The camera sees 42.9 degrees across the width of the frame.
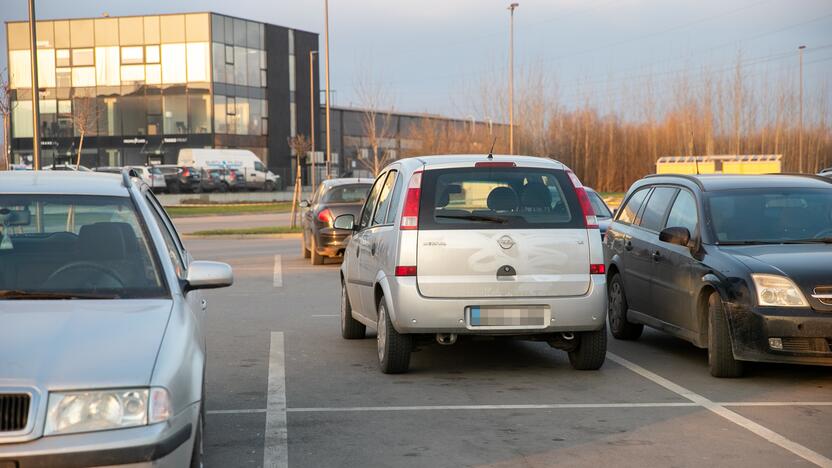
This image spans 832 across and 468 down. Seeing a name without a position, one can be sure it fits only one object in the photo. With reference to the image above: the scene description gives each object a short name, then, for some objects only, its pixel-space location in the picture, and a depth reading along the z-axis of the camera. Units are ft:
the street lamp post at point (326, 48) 132.77
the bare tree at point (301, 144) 235.81
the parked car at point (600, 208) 54.50
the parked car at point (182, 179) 200.64
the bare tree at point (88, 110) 201.81
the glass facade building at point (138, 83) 227.61
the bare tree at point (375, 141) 171.53
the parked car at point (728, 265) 25.46
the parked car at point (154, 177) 194.59
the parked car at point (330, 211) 61.98
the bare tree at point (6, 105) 93.66
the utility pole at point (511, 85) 168.06
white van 209.36
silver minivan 26.37
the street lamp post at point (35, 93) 69.51
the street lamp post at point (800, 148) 177.68
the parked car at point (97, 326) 13.07
